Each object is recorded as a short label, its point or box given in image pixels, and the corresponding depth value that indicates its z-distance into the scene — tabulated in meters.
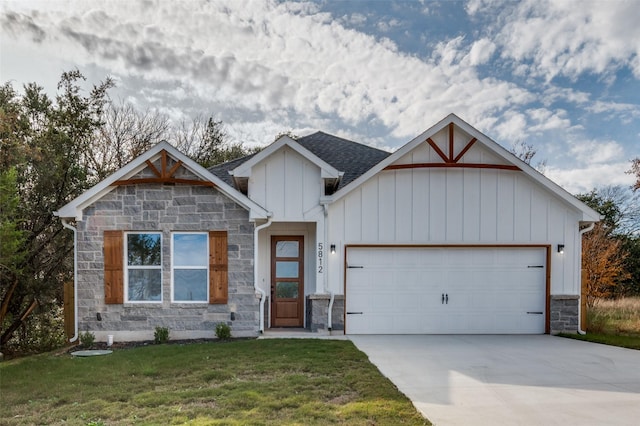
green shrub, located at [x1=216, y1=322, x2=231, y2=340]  8.24
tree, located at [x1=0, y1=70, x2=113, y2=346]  10.46
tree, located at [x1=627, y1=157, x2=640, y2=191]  11.88
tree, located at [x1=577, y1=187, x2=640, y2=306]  14.06
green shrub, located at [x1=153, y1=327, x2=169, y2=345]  8.12
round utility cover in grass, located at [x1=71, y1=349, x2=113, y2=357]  7.23
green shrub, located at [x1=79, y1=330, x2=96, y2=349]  7.97
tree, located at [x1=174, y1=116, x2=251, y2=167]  20.66
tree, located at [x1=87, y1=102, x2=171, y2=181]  15.76
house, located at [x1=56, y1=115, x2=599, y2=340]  8.38
